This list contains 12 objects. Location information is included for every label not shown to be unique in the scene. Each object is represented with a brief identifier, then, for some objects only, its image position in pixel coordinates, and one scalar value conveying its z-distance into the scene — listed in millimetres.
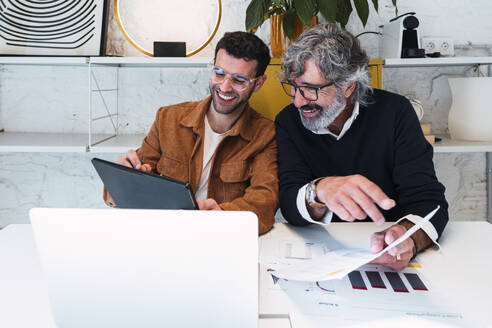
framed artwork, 2133
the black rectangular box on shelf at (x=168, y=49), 2010
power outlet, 2158
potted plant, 1805
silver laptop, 616
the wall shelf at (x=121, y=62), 1899
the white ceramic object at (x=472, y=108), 2053
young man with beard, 1614
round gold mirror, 2262
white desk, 807
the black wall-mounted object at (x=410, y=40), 1918
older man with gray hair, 1396
